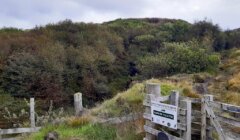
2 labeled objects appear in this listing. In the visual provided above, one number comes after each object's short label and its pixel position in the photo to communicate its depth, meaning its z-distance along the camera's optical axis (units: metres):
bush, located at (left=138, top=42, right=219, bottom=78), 25.48
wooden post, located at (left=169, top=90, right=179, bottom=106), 8.46
